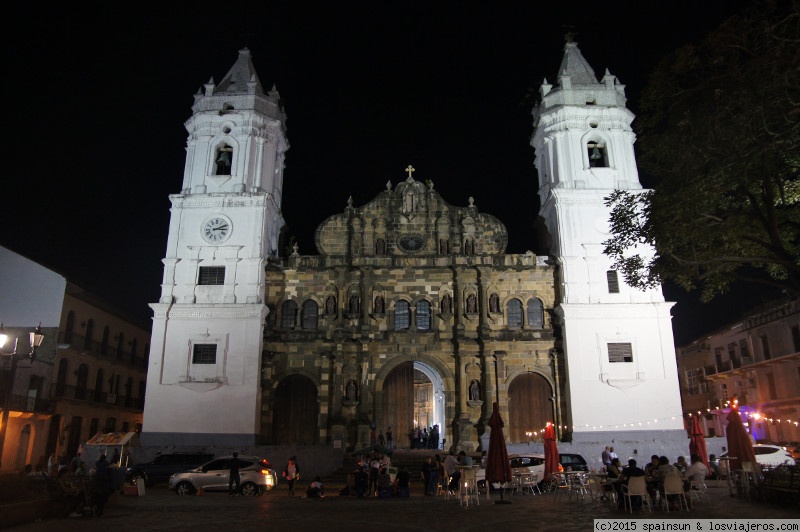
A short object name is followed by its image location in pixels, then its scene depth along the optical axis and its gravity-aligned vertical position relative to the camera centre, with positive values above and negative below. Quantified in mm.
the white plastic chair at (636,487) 13505 -904
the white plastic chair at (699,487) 14664 -982
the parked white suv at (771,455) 22594 -429
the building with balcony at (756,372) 34906 +4220
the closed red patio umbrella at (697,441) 21188 +54
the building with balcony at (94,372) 32281 +3918
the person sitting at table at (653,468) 14992 -611
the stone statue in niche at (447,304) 29891 +6311
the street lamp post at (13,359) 14123 +1990
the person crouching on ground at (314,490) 18898 -1330
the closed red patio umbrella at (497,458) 15766 -358
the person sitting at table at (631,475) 13805 -688
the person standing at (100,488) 14070 -946
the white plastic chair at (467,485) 15945 -1015
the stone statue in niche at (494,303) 29797 +6338
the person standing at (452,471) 18703 -786
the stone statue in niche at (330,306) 29828 +6237
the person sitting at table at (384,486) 19094 -1231
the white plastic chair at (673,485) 13539 -868
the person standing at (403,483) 19158 -1155
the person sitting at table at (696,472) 15102 -672
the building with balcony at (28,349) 29281 +4442
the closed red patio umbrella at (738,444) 16188 -36
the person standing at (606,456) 22017 -444
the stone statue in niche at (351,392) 28500 +2236
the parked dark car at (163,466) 23656 -800
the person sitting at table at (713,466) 21361 -799
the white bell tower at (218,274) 27469 +7540
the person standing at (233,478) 19688 -1018
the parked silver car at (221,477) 20266 -1030
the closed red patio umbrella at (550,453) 18531 -281
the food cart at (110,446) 23609 -71
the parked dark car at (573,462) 20609 -604
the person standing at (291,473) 20250 -897
